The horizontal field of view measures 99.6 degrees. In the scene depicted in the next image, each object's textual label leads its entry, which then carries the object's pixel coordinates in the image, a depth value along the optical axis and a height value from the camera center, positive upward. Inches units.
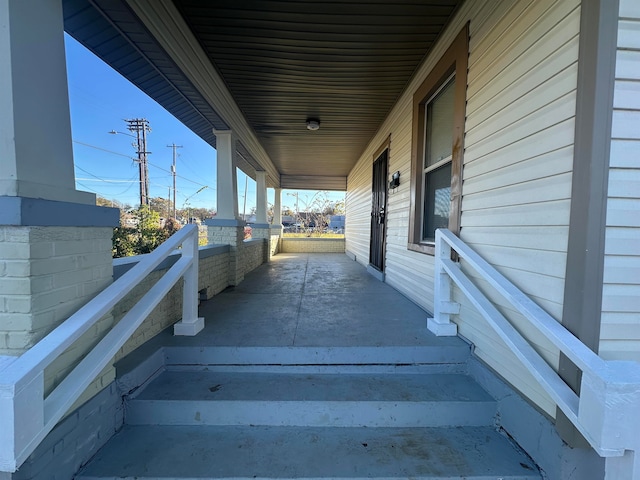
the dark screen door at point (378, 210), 189.4 +11.6
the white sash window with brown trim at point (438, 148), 92.0 +32.9
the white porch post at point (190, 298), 87.7 -25.6
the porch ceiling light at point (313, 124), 179.8 +68.5
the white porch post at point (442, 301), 89.1 -24.8
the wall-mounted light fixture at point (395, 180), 153.9 +26.8
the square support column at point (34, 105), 44.3 +20.4
